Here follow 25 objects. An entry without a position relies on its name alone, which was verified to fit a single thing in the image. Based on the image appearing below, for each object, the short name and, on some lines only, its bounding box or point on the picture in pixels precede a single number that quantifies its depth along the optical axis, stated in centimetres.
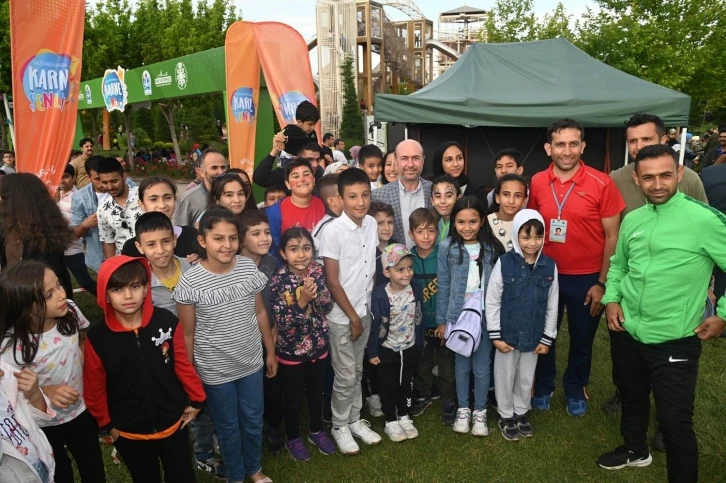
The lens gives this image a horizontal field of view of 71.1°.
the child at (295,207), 351
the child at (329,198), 350
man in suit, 386
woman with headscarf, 434
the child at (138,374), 229
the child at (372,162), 486
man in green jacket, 256
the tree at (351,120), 3212
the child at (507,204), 348
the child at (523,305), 325
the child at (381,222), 359
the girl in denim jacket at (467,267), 338
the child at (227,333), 265
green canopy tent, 733
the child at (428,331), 349
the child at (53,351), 215
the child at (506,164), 435
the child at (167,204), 323
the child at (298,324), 306
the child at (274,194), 421
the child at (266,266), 309
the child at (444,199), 367
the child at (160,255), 274
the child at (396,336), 336
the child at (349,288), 322
